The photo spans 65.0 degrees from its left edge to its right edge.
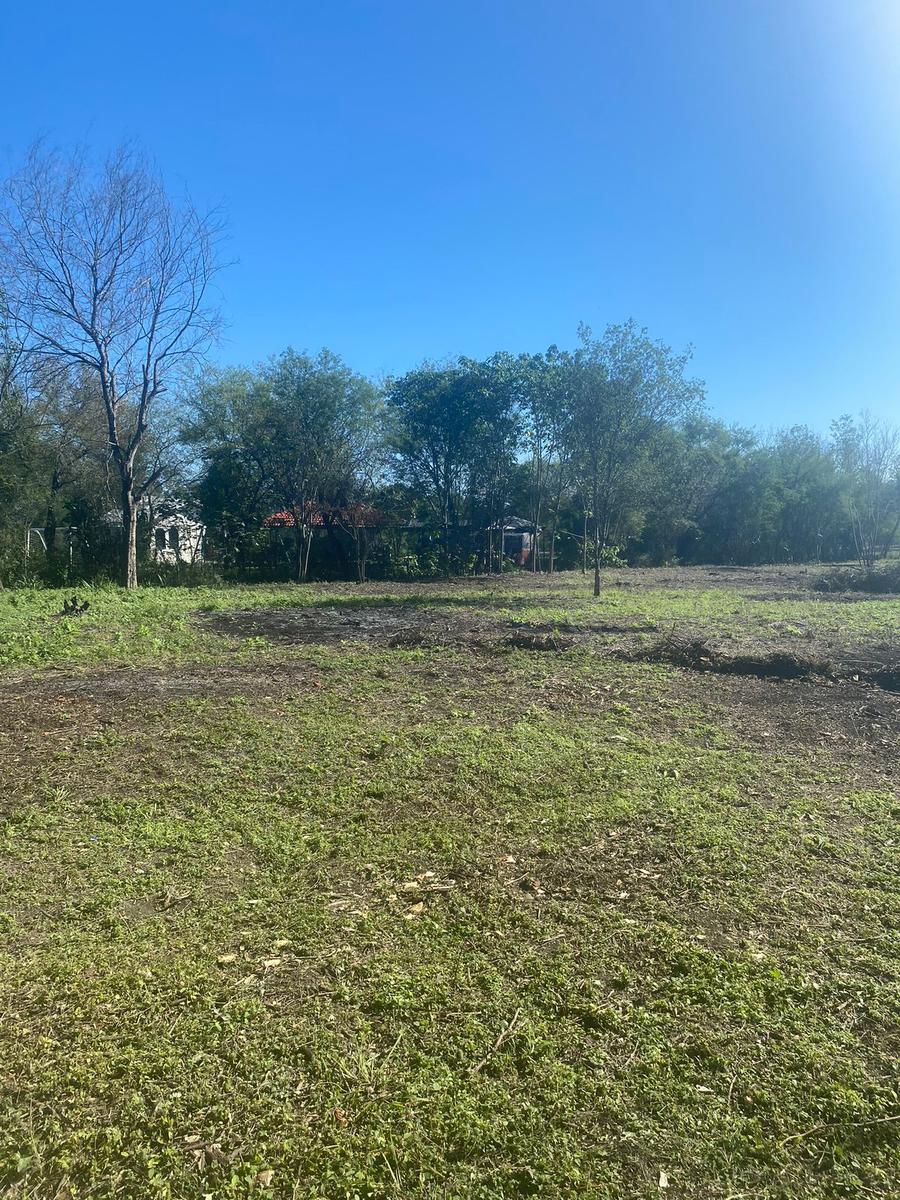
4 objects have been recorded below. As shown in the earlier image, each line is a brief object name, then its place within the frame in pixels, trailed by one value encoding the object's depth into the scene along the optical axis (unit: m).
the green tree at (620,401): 16.30
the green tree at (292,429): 22.61
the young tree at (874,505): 26.36
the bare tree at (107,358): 16.47
